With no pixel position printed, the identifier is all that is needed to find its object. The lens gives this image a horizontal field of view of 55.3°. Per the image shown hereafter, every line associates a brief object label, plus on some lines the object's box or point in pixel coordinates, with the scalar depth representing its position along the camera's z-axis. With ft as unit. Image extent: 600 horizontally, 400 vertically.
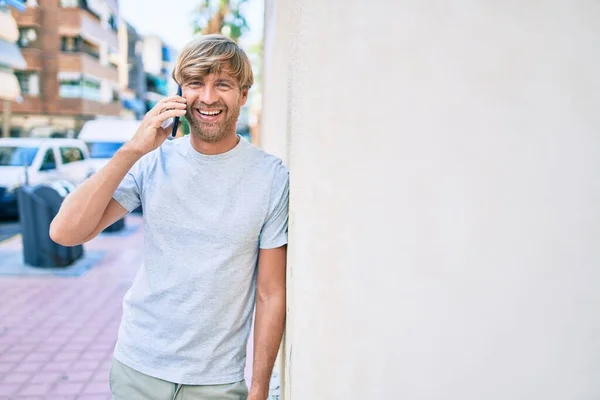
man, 6.25
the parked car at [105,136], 51.01
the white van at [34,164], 40.16
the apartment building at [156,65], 190.29
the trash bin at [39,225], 25.02
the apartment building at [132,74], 162.98
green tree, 39.96
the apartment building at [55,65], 114.52
